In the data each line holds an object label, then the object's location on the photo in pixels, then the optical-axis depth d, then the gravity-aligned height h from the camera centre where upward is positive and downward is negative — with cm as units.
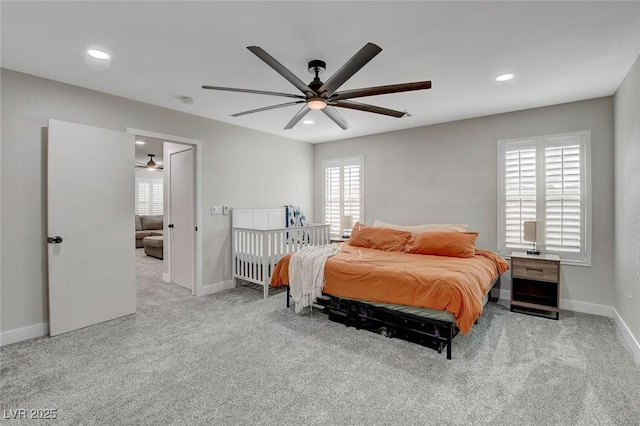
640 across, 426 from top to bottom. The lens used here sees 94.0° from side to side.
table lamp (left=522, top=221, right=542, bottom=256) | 367 -25
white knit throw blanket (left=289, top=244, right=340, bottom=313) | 329 -73
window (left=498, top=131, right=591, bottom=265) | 364 +22
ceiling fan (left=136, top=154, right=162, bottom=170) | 787 +134
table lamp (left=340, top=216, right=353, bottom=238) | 534 -21
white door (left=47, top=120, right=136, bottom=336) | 301 -15
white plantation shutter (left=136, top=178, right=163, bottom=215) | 966 +50
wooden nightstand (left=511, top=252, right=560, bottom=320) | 346 -94
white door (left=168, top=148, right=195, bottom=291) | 457 -12
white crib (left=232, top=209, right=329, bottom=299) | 429 -49
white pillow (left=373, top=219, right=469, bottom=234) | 430 -25
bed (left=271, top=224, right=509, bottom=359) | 251 -71
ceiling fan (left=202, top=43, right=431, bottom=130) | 191 +95
